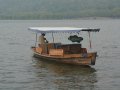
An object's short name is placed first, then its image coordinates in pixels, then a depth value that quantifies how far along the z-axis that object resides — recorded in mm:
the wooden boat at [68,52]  29641
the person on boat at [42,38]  34206
